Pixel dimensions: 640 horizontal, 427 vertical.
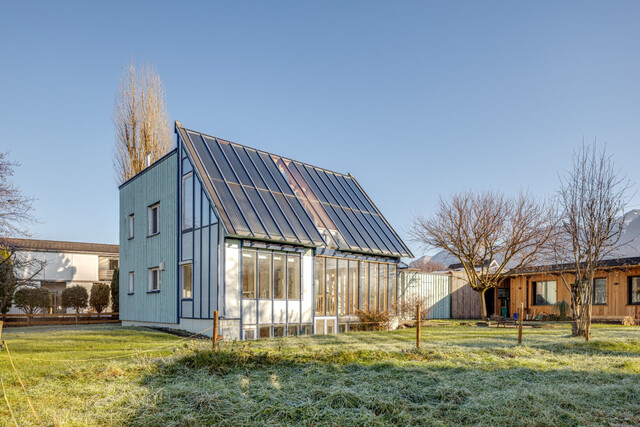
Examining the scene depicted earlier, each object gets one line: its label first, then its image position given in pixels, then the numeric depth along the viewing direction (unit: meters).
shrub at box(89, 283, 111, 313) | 24.25
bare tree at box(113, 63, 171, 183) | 26.67
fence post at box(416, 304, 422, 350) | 9.23
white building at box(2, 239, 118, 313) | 29.63
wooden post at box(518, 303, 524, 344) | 10.75
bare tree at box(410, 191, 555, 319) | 21.97
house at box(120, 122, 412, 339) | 12.84
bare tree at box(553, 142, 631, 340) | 11.88
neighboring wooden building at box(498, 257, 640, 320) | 20.84
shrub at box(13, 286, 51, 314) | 21.97
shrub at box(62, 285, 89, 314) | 24.16
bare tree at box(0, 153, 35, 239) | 15.61
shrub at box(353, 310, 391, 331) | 15.92
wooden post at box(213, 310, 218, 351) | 7.62
